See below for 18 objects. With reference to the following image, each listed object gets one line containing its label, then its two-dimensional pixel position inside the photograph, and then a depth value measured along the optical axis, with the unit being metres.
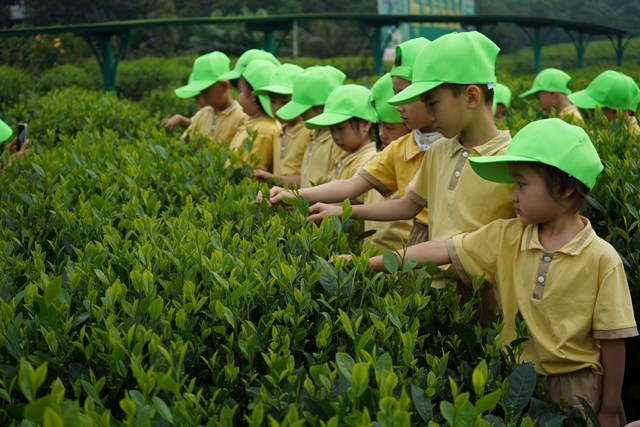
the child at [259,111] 6.11
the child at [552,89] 8.20
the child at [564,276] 2.66
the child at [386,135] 4.15
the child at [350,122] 4.49
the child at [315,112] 5.11
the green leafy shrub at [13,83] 11.34
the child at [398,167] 3.87
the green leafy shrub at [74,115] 6.92
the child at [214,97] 6.93
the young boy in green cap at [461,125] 3.12
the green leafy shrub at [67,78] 12.49
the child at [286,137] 5.66
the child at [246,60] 6.74
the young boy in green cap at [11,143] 4.50
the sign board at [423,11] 22.69
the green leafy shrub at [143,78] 15.64
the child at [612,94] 6.43
